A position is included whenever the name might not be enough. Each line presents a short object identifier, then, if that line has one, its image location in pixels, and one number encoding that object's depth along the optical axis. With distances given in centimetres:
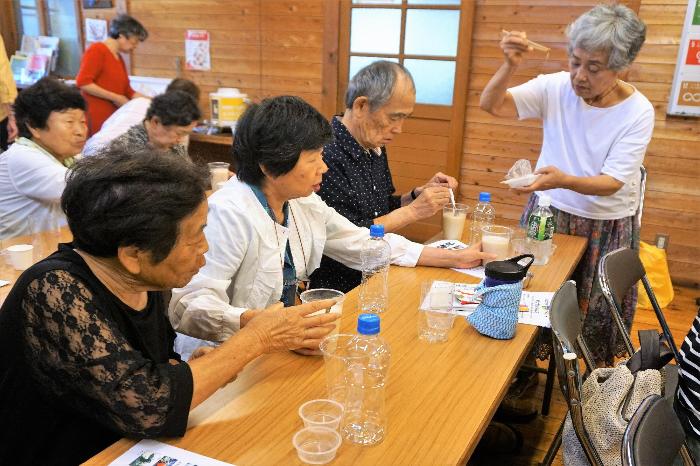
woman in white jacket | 158
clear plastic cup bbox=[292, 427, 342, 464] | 108
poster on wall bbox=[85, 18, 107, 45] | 615
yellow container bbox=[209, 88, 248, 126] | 529
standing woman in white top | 227
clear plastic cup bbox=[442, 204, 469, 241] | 251
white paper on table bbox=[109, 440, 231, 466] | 107
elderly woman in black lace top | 109
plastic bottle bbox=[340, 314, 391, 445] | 117
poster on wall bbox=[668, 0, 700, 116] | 376
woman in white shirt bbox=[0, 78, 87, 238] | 261
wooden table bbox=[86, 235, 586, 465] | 112
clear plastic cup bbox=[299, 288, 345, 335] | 155
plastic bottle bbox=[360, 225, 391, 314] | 183
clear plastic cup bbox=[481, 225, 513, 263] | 218
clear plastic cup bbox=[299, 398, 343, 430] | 116
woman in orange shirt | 491
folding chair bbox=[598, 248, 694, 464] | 185
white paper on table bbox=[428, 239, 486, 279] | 214
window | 459
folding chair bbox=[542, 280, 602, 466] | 141
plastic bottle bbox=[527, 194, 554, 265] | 227
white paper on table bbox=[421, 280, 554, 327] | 176
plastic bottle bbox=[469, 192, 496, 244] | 246
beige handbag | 140
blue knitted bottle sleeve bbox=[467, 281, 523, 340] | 160
